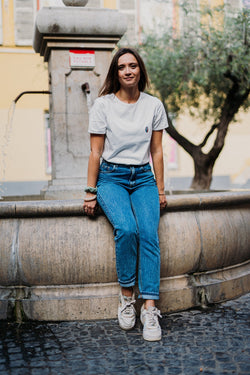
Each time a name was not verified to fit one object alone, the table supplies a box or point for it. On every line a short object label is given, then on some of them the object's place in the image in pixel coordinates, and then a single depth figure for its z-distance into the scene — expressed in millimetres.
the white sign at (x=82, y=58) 5219
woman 3428
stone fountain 3600
